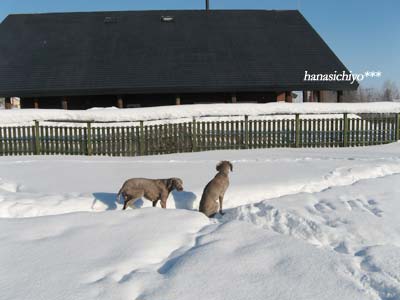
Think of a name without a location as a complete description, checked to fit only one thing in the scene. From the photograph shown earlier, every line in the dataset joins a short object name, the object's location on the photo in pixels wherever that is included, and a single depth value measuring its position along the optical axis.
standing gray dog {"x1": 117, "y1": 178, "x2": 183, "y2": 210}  6.48
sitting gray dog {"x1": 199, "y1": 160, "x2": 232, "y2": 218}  6.26
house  21.98
